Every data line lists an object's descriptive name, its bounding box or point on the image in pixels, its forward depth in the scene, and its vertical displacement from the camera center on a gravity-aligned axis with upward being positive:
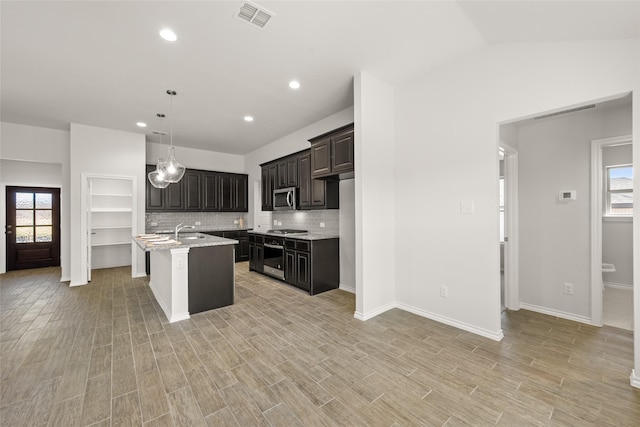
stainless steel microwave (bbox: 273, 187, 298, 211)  5.23 +0.31
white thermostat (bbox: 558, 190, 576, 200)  3.18 +0.23
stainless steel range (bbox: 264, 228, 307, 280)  4.95 -0.82
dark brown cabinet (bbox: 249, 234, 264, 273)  5.55 -0.85
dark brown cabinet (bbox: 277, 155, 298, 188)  5.27 +0.87
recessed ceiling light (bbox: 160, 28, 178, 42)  2.50 +1.72
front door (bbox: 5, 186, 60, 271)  5.97 -0.32
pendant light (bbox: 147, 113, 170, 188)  3.94 +0.54
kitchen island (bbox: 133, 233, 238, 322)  3.30 -0.81
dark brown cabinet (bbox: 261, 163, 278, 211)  5.93 +0.71
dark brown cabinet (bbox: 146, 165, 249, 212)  6.16 +0.50
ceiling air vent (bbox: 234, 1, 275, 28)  2.21 +1.73
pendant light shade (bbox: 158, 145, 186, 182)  3.87 +0.67
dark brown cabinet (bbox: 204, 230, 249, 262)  6.89 -0.76
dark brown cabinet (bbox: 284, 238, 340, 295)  4.29 -0.85
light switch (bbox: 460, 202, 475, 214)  2.92 +0.06
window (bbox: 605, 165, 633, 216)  4.87 +0.42
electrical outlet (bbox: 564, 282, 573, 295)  3.19 -0.91
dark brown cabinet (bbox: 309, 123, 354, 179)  3.78 +0.91
